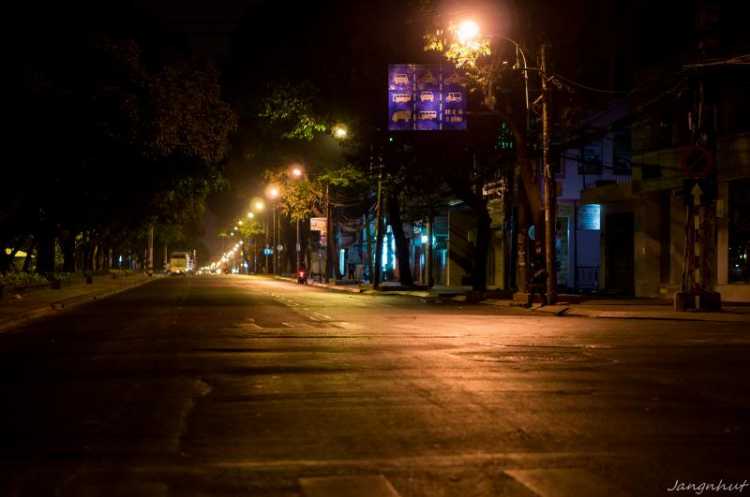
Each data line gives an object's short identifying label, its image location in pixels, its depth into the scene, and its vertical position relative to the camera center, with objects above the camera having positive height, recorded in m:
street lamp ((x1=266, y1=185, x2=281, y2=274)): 52.53 +4.84
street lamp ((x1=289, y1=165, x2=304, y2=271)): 48.12 +5.63
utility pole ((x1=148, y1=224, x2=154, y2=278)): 81.54 +1.10
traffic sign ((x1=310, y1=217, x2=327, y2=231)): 54.88 +2.88
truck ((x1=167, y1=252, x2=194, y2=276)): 107.44 +0.11
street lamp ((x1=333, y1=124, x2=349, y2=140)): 34.07 +5.87
